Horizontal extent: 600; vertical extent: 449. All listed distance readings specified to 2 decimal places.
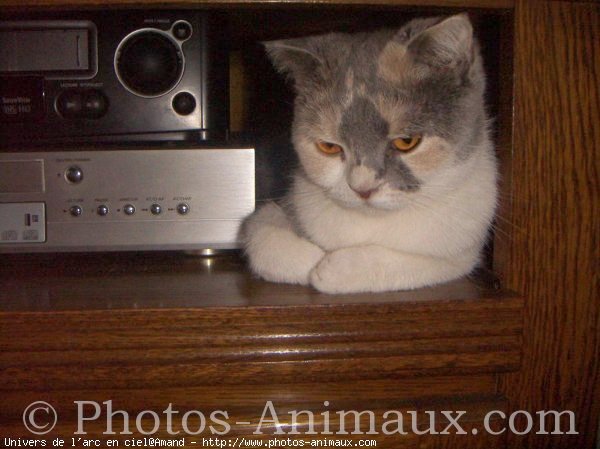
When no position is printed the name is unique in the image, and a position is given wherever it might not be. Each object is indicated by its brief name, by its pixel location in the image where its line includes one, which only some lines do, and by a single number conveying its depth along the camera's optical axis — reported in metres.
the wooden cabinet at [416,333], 0.35
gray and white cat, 0.38
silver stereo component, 0.44
